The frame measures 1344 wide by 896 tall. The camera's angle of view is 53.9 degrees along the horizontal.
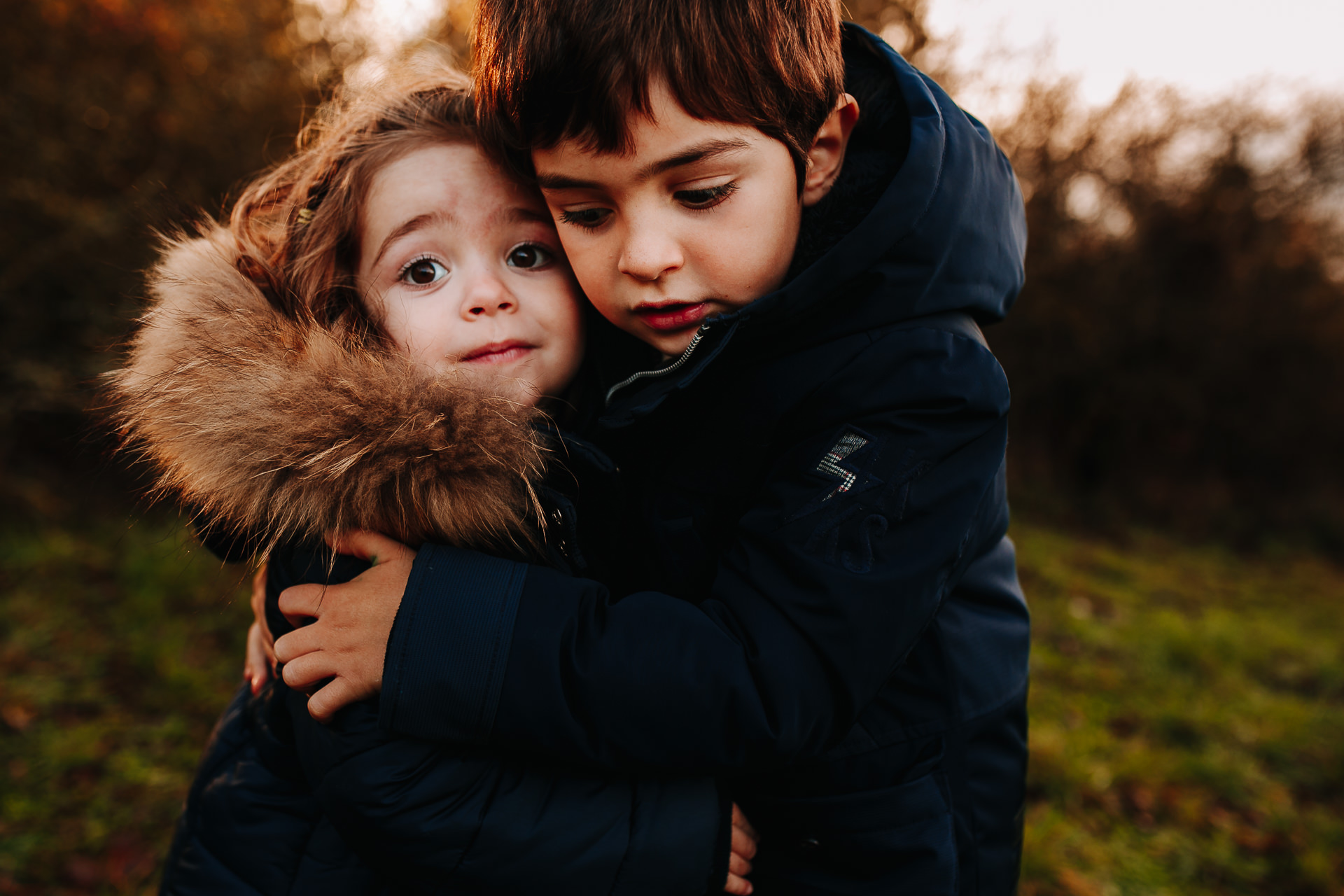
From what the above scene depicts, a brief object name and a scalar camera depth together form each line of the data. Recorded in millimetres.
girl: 554
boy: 538
